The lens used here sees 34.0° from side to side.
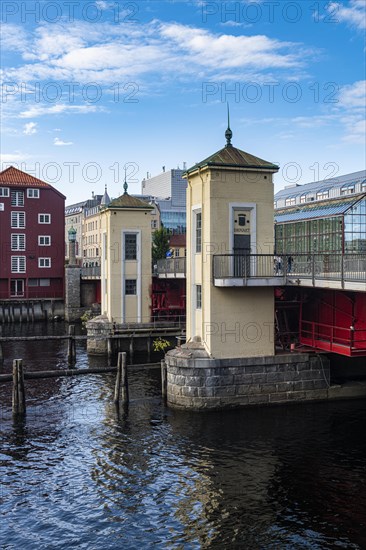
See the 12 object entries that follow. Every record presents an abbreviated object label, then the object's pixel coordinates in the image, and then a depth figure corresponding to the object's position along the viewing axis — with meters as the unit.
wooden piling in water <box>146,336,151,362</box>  50.30
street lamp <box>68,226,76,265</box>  81.51
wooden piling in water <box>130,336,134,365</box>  49.25
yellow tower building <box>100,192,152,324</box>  50.69
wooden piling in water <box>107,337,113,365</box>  49.00
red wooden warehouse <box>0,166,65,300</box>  82.56
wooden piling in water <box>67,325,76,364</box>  43.84
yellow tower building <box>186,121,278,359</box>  30.27
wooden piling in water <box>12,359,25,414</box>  29.44
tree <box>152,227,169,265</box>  89.06
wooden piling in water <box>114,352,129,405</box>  31.48
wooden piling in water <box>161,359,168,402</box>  31.41
